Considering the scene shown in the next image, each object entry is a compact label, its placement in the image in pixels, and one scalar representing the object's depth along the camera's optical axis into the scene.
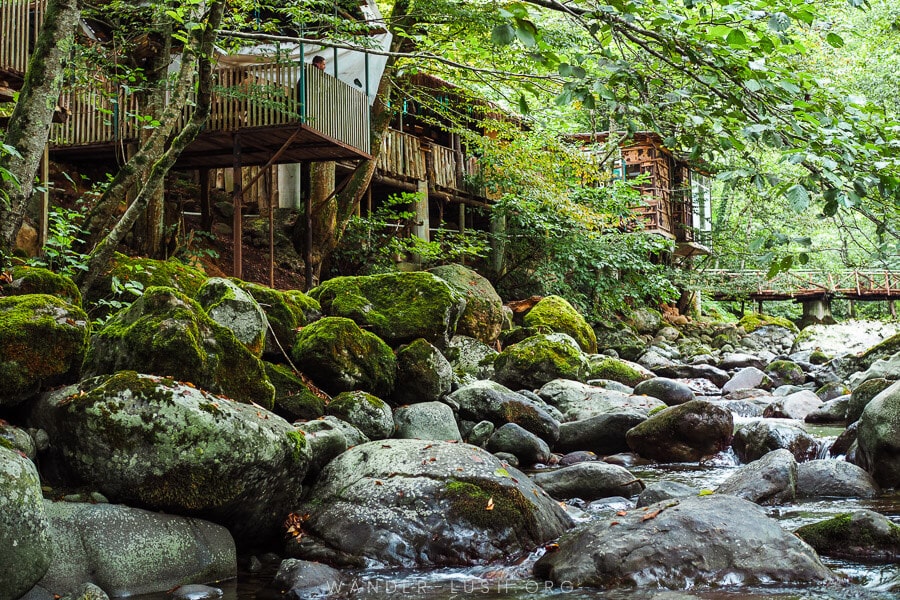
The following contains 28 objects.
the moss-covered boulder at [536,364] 11.77
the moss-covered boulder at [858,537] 4.46
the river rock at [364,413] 6.85
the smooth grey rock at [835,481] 6.23
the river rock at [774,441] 7.78
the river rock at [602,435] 8.48
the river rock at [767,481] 5.90
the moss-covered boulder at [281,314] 7.70
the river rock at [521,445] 7.78
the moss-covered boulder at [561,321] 15.87
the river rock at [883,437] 6.27
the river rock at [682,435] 8.00
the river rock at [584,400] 9.96
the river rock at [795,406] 10.44
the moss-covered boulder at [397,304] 9.51
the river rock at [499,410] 8.56
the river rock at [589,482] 6.29
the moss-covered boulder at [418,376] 8.49
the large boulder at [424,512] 4.61
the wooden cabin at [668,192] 25.33
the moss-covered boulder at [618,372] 13.33
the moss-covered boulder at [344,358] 7.58
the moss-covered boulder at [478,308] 13.25
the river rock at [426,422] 7.46
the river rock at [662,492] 5.74
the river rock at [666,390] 11.09
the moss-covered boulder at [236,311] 7.00
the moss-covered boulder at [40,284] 6.04
